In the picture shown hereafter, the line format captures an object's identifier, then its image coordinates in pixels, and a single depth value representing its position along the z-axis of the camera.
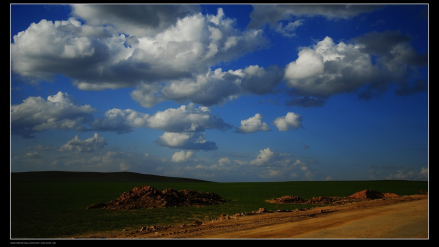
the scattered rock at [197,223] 16.05
